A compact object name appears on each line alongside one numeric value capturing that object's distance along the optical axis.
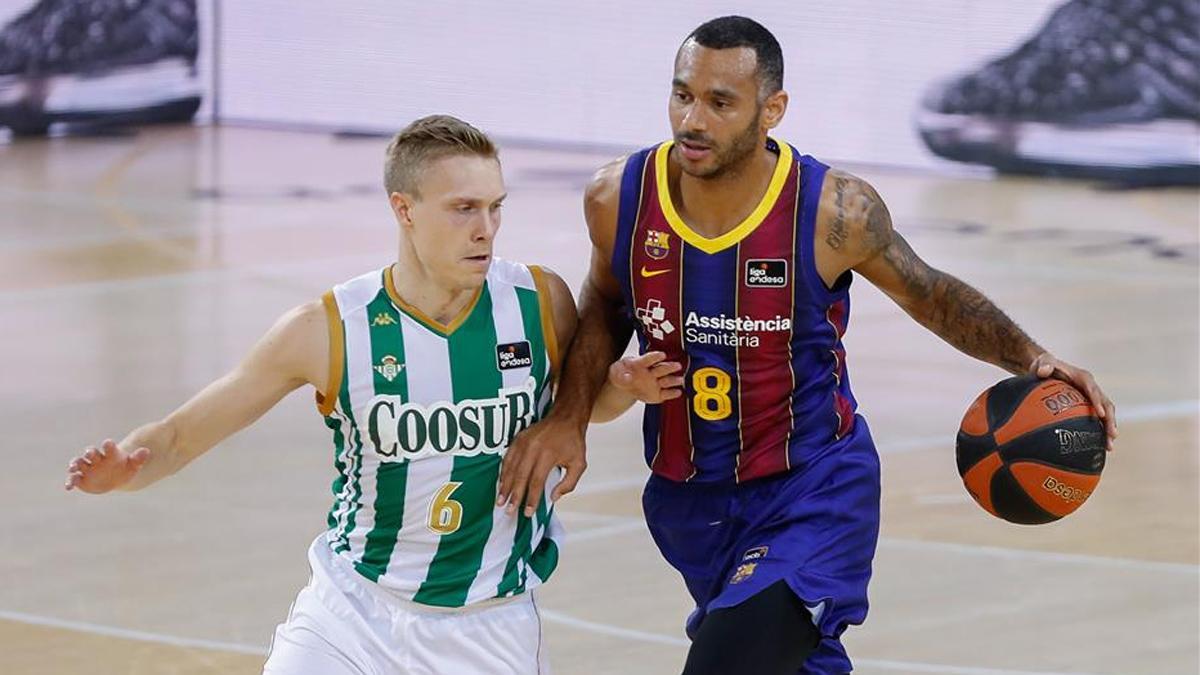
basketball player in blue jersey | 9.62
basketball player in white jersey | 8.97
